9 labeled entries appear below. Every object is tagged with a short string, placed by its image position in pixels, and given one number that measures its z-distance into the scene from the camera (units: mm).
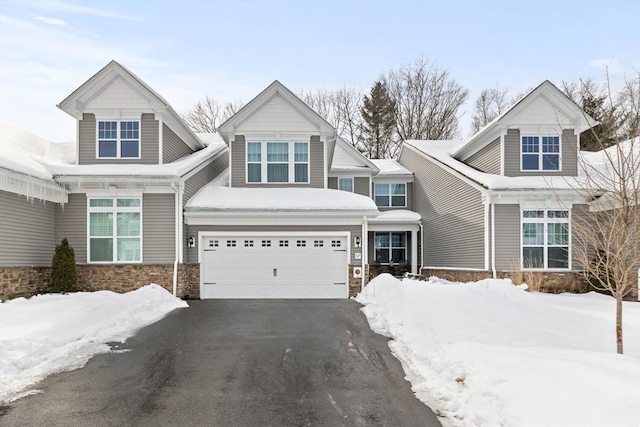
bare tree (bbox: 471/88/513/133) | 36969
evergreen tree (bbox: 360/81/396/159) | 34000
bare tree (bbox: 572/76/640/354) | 6328
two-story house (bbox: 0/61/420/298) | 13812
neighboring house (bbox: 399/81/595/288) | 15117
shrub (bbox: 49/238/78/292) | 12938
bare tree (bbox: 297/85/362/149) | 35875
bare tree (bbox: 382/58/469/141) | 34125
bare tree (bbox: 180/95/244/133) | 36125
